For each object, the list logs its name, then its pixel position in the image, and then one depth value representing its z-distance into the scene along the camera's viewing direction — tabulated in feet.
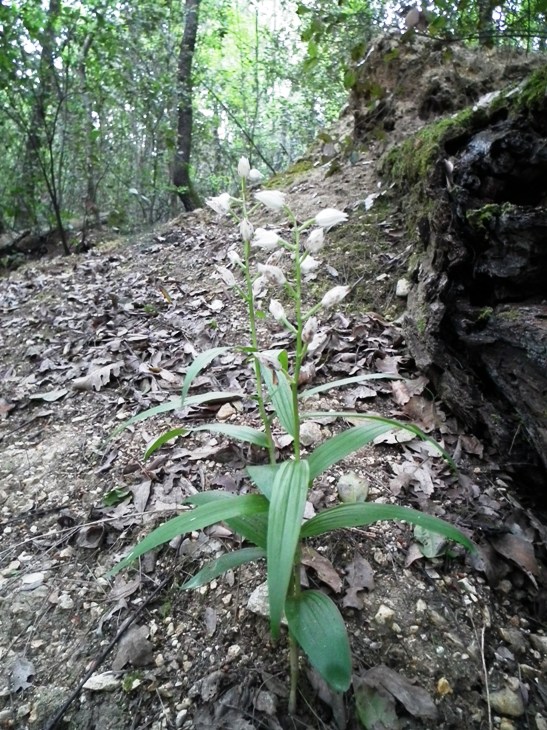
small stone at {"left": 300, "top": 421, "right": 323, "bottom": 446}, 1.98
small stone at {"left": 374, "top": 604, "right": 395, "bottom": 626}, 1.33
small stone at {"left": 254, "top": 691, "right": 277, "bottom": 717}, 1.18
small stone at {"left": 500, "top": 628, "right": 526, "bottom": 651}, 1.30
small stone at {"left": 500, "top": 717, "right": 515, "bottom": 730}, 1.14
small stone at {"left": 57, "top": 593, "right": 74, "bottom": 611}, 1.53
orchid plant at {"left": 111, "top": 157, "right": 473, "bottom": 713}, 0.93
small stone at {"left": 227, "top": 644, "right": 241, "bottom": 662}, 1.30
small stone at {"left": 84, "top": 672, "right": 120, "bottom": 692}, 1.29
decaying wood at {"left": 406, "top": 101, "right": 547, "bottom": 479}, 1.64
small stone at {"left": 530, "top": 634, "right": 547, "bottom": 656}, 1.29
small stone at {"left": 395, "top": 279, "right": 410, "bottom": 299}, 2.62
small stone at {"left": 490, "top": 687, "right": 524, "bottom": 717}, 1.17
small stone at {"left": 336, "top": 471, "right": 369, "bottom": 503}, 1.69
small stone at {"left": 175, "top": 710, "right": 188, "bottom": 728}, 1.20
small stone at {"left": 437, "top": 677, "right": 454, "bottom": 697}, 1.19
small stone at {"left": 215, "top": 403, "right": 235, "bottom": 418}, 2.22
